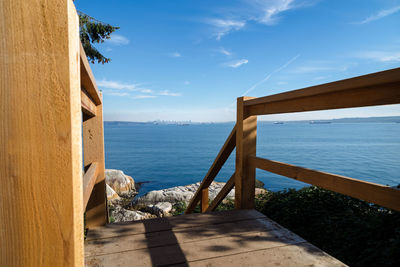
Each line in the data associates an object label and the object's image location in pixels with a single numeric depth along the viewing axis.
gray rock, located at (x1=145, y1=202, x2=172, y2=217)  8.01
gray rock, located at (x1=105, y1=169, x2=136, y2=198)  13.16
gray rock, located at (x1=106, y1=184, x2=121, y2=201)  11.27
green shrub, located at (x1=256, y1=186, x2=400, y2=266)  2.46
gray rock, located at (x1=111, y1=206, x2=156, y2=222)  6.97
